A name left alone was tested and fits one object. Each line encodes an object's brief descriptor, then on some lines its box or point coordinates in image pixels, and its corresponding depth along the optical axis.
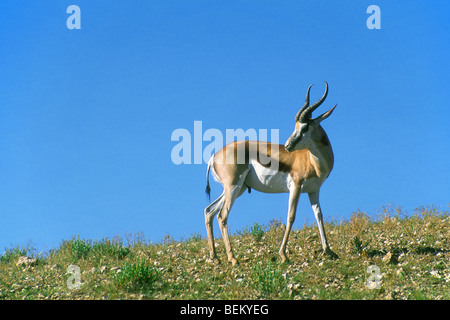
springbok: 11.84
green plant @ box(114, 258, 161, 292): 10.44
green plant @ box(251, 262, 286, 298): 9.80
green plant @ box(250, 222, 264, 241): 14.91
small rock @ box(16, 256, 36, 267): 14.33
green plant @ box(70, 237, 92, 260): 14.30
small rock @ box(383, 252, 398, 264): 11.76
